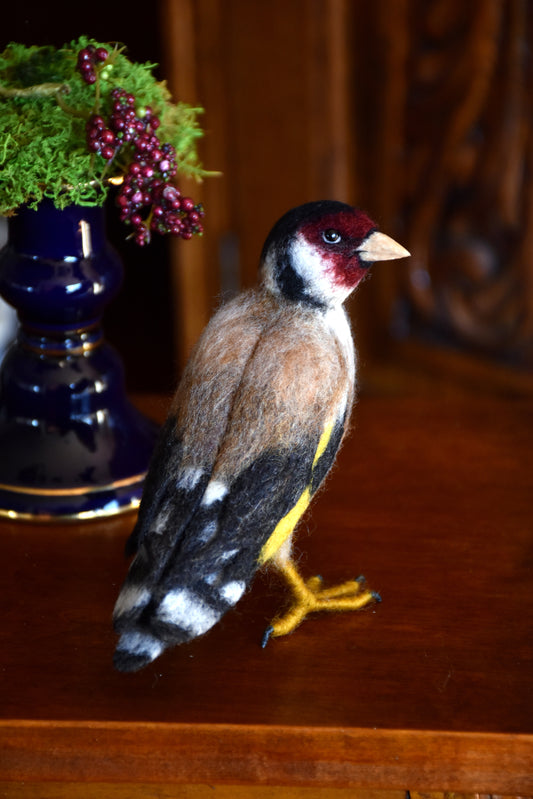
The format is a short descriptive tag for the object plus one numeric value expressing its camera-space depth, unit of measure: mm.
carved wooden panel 945
